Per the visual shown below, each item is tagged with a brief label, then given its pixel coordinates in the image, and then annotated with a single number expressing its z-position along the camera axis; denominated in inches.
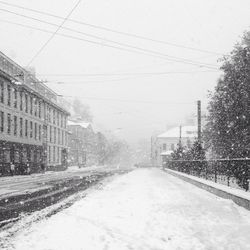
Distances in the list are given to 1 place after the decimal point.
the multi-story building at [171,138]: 4373.0
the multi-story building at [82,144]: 3393.2
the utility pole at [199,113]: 1320.0
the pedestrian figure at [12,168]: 1545.9
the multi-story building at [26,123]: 1605.6
